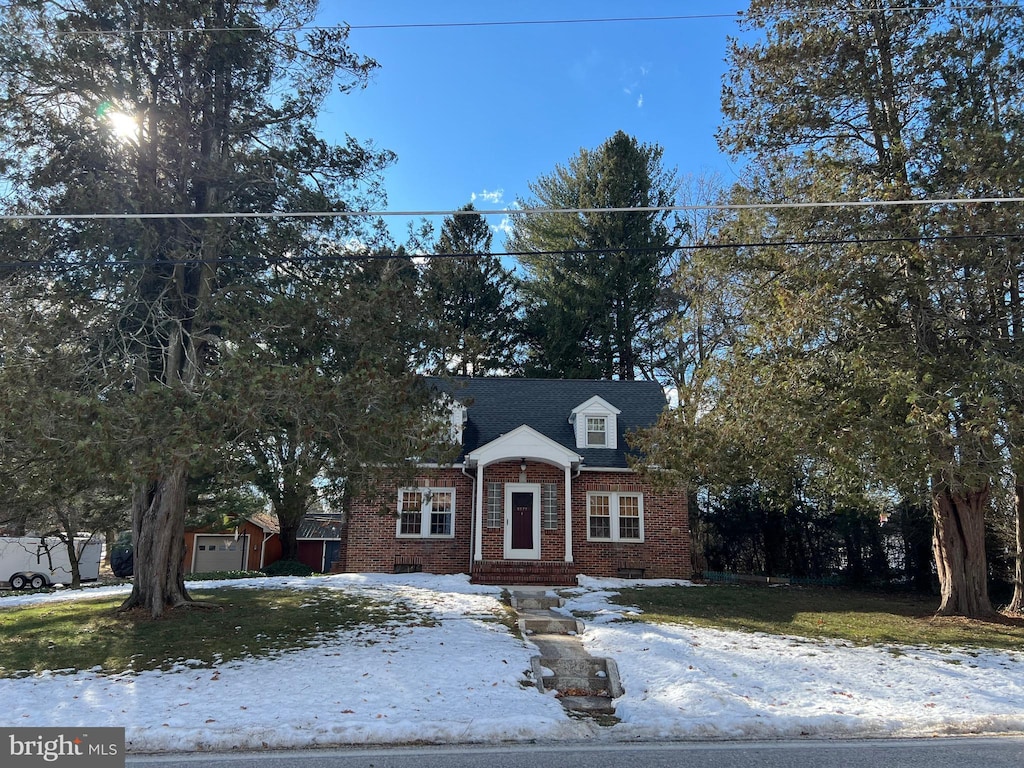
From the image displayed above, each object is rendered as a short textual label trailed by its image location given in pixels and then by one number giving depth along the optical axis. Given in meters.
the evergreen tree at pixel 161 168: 10.16
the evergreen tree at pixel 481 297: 35.59
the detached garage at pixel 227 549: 32.56
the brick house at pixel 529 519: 19.05
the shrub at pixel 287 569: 21.98
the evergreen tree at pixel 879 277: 10.36
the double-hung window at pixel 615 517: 19.53
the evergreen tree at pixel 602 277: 33.72
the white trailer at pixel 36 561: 29.83
